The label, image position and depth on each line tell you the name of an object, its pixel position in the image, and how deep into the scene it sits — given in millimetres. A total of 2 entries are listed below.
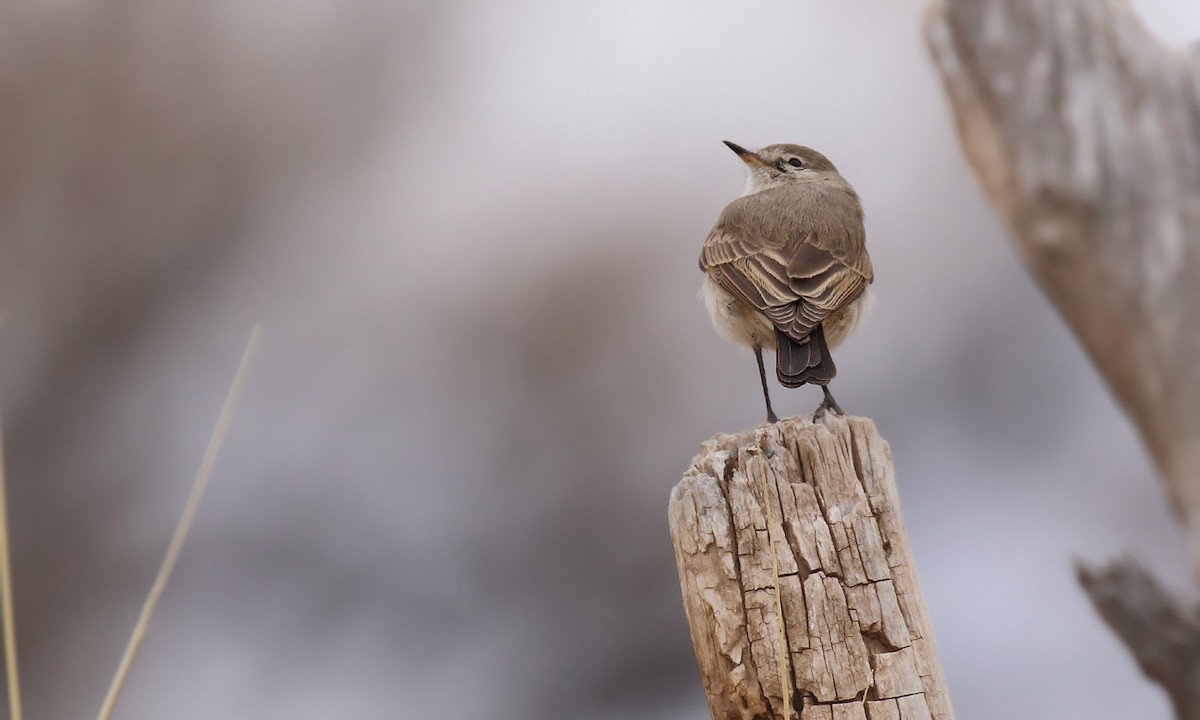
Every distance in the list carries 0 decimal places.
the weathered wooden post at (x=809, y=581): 9105
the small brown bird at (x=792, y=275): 9277
